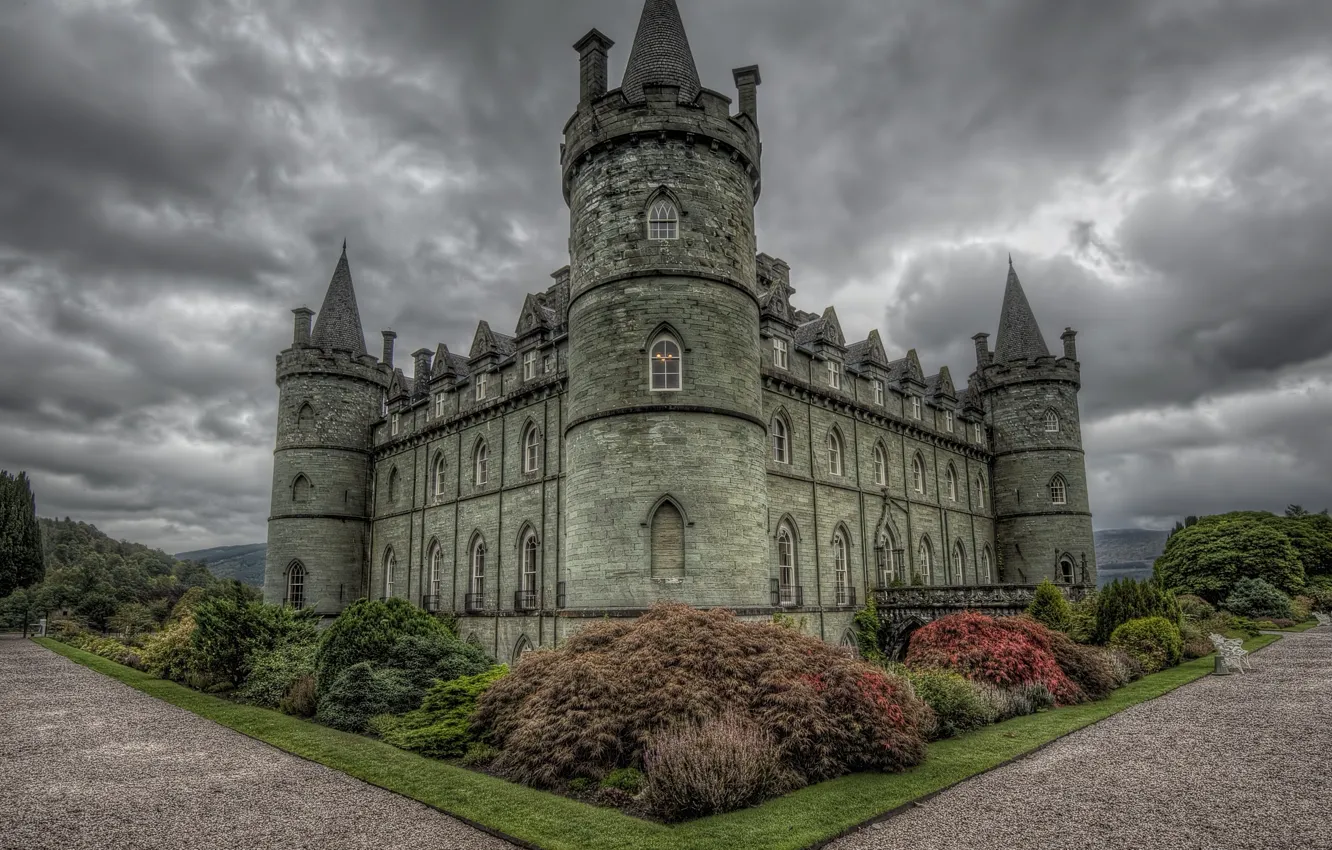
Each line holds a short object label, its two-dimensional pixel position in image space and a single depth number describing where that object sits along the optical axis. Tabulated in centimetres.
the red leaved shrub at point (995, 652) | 1584
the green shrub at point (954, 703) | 1332
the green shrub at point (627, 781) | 1013
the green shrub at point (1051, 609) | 2191
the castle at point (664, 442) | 1845
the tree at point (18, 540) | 4516
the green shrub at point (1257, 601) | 3806
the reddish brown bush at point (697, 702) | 1084
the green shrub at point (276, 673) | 1820
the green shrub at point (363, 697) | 1521
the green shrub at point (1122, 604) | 2236
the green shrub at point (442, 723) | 1283
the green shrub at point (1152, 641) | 2079
